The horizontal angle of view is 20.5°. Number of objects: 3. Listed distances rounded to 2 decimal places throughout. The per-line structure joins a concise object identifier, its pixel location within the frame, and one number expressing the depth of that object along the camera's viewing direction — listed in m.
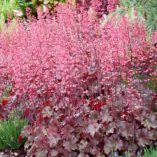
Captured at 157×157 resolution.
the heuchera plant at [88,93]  4.07
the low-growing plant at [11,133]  4.74
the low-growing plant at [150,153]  3.51
